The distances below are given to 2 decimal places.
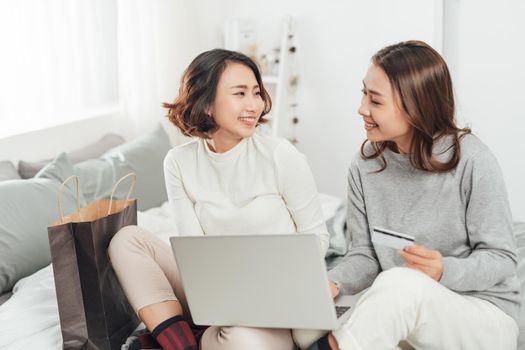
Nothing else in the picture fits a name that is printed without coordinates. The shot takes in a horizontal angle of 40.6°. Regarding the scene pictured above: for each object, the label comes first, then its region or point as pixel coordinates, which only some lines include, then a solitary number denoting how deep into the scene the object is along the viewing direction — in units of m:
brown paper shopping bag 1.62
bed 1.74
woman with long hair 1.34
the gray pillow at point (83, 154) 2.40
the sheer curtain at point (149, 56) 2.97
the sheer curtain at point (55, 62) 2.51
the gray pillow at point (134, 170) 2.43
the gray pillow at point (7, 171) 2.28
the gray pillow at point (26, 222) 1.99
